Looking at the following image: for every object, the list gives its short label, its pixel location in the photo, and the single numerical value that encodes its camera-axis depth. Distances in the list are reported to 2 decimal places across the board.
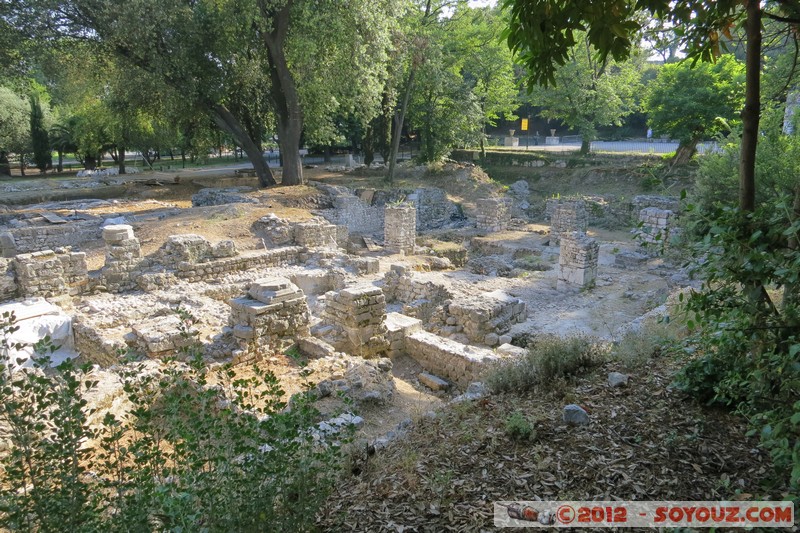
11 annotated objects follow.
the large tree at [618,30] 3.72
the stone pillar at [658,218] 17.56
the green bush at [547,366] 5.62
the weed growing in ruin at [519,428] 4.29
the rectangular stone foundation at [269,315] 8.98
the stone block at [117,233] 12.67
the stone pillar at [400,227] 18.42
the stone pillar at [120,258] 12.53
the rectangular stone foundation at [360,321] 9.55
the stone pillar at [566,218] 19.34
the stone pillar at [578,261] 13.68
